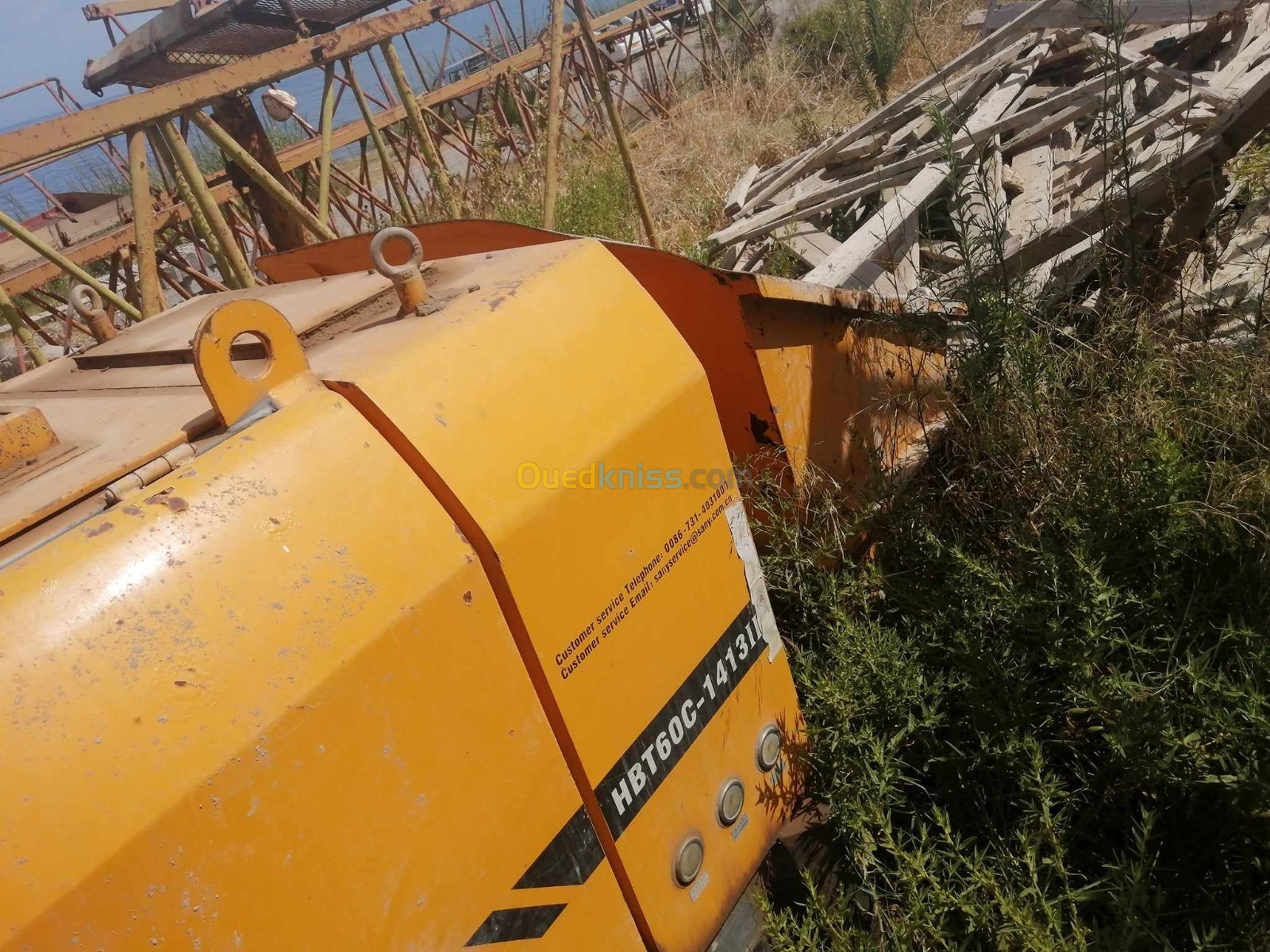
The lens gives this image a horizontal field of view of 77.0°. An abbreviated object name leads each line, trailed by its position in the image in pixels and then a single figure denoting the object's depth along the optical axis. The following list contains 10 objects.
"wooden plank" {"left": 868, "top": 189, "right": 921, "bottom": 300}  3.55
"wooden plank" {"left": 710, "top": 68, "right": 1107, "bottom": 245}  4.60
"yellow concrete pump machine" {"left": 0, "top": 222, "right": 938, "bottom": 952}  0.85
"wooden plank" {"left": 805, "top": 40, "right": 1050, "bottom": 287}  3.44
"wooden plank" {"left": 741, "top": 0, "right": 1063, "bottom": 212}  5.92
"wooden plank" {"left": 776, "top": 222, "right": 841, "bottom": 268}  4.75
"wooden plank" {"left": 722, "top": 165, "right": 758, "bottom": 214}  5.91
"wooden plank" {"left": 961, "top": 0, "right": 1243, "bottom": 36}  4.75
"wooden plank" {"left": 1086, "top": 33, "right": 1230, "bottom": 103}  4.32
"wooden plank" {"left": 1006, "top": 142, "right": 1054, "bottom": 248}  3.84
